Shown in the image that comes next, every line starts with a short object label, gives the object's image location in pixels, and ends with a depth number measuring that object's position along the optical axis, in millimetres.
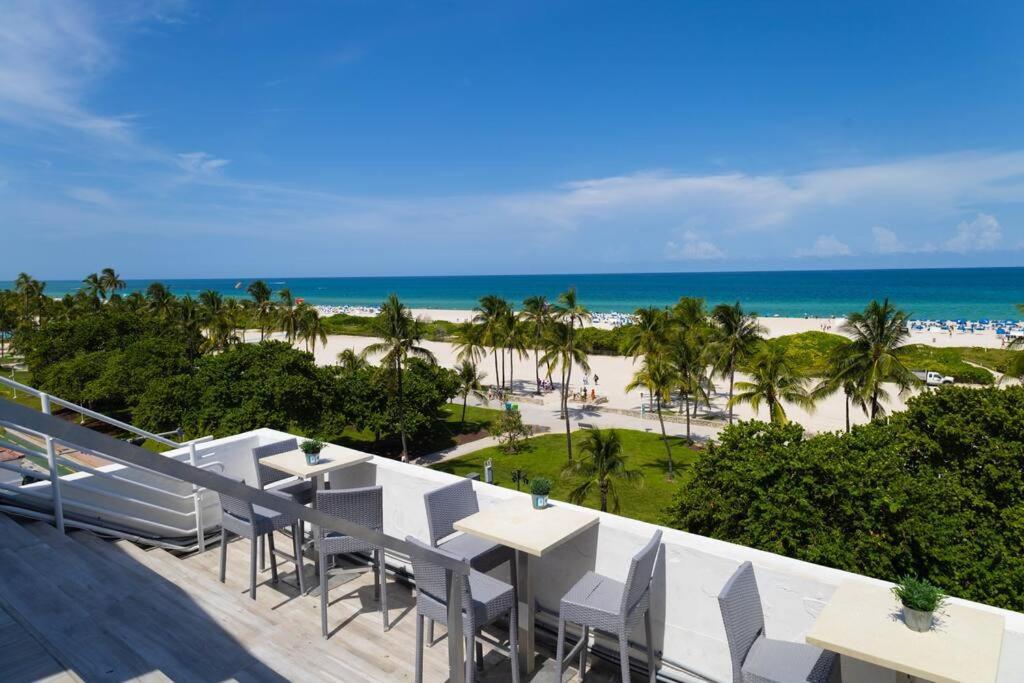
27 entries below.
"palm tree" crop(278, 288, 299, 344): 40844
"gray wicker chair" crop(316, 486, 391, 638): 4953
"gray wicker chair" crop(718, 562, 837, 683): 3518
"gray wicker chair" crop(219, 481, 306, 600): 5223
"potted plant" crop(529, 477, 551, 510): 4848
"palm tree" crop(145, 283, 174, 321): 44112
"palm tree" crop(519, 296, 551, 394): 32959
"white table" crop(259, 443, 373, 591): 5934
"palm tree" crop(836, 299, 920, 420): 21000
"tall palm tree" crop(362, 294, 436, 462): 22984
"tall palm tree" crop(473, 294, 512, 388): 36844
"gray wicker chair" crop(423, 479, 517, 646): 4793
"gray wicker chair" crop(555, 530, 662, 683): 3869
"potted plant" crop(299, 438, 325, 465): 6090
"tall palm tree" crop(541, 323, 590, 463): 26031
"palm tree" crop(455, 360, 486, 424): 31025
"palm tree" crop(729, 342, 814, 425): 21609
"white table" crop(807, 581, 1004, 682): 2963
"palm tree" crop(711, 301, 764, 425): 29469
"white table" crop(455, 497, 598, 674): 4285
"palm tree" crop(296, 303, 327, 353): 40562
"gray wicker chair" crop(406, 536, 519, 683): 3939
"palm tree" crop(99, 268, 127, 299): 62412
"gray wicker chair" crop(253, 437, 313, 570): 6066
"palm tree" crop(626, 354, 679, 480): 24734
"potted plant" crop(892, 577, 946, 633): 3227
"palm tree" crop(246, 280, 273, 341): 43938
